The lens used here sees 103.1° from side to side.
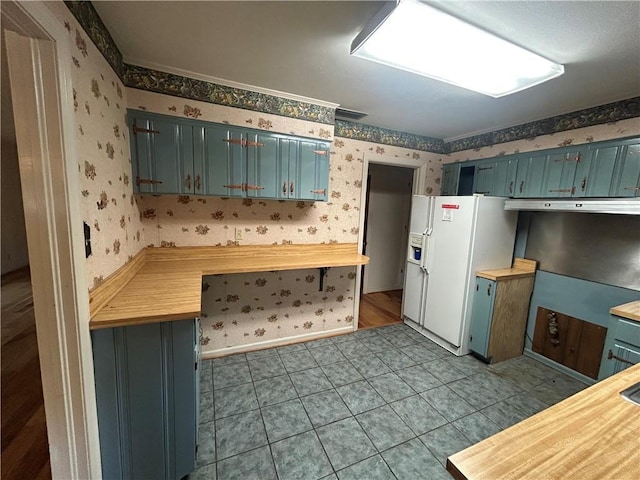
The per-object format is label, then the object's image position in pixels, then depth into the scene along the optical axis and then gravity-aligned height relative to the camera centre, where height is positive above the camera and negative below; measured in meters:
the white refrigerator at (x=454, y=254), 2.57 -0.44
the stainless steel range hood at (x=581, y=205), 1.91 +0.10
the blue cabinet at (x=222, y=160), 1.86 +0.34
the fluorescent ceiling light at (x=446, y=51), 1.22 +0.90
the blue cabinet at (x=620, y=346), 1.69 -0.87
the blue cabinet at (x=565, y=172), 1.99 +0.41
